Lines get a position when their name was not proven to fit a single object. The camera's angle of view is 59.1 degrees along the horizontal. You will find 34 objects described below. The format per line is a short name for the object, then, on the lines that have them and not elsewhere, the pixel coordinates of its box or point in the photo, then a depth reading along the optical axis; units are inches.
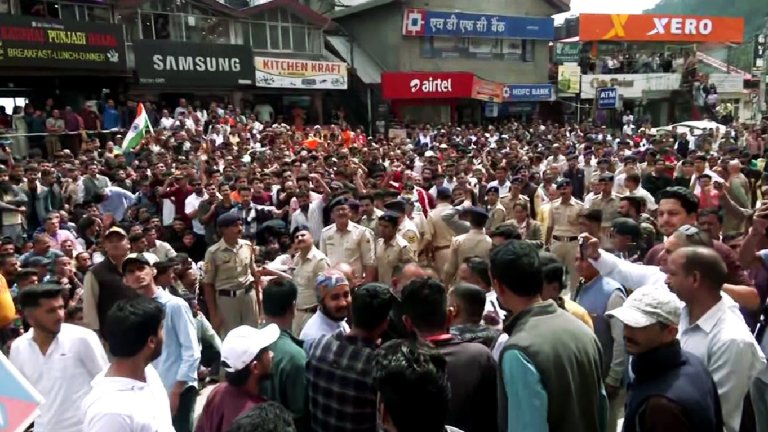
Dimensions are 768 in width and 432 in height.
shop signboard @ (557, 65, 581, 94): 1376.7
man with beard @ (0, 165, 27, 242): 346.9
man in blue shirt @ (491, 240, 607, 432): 100.3
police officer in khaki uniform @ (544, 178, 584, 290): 318.3
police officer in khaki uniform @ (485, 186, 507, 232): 334.3
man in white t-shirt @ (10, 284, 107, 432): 145.3
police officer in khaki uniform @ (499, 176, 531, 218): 342.6
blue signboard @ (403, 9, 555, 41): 1210.0
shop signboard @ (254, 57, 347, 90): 965.8
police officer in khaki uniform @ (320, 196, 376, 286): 262.2
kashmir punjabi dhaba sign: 689.6
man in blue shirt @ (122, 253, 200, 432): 162.4
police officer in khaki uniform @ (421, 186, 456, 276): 303.3
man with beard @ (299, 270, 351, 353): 155.4
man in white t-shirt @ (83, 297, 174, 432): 106.4
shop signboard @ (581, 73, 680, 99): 1422.2
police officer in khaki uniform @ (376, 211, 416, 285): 259.9
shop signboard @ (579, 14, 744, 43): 1521.9
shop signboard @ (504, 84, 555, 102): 1259.8
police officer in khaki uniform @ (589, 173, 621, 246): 324.2
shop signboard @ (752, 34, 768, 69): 1868.8
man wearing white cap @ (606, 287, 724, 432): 92.0
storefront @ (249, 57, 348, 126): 976.3
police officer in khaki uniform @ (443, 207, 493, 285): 247.3
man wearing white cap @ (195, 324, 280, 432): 117.1
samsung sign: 824.9
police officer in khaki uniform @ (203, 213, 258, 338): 253.6
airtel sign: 1110.4
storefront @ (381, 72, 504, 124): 1116.3
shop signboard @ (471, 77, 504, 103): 1184.7
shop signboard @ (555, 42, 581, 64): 1494.2
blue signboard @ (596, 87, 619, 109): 1269.7
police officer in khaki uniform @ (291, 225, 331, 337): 239.5
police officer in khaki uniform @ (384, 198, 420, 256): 282.5
